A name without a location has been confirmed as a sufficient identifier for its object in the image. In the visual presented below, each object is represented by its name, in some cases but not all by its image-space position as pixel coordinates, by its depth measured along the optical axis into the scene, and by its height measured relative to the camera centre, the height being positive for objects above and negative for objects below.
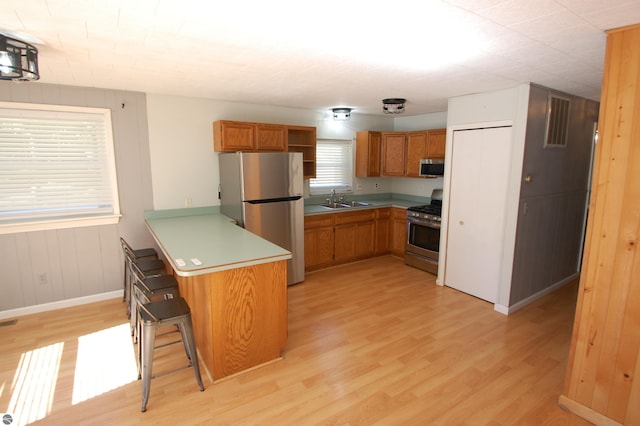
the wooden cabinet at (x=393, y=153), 5.37 +0.24
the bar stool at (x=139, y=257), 3.47 -0.95
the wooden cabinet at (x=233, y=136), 4.05 +0.39
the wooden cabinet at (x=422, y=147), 4.80 +0.32
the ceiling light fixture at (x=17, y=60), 1.98 +0.65
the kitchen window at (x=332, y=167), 5.43 +0.01
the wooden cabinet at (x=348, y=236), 4.76 -1.04
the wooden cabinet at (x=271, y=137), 4.27 +0.39
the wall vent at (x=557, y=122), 3.45 +0.51
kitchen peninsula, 2.38 -1.00
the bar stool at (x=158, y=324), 2.18 -1.06
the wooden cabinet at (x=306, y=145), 4.82 +0.32
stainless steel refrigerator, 3.86 -0.36
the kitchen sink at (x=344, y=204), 5.35 -0.60
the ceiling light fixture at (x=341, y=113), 4.86 +0.80
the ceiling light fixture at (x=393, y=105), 4.12 +0.80
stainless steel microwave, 4.77 +0.02
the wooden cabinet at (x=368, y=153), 5.46 +0.24
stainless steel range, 4.57 -0.98
